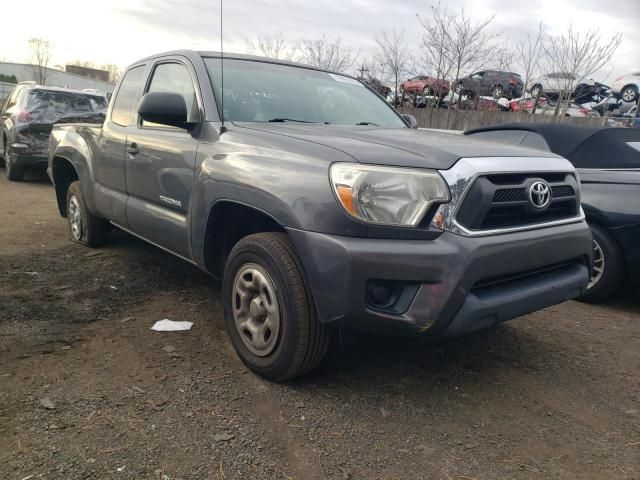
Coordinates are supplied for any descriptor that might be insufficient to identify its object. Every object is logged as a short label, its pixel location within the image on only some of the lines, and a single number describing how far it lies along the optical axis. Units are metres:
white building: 40.34
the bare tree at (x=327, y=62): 20.73
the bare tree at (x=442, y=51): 16.30
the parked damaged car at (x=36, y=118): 9.39
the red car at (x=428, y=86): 16.53
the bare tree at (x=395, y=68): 18.22
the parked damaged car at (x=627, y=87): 16.61
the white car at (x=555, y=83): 15.61
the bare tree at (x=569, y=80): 15.48
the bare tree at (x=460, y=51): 16.12
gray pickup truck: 2.32
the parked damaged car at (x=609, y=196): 4.11
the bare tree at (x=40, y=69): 38.44
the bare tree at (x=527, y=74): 16.65
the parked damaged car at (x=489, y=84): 16.00
